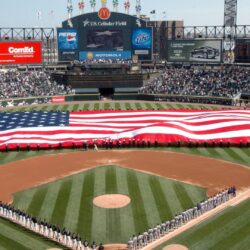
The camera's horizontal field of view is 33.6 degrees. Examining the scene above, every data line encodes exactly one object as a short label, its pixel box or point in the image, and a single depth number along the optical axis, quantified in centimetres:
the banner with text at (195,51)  9275
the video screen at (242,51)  8756
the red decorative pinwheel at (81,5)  10181
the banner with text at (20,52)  9319
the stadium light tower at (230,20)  9644
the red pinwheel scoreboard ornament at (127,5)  10269
